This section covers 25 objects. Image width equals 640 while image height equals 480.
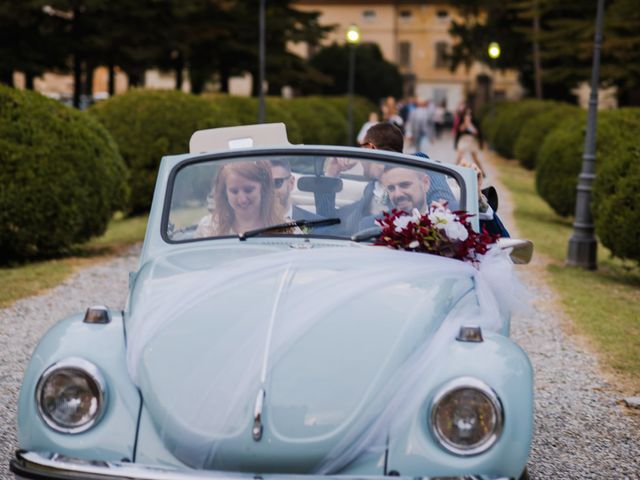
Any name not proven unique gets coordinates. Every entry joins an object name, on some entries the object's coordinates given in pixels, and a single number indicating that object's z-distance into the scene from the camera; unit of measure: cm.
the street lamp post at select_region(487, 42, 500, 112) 4775
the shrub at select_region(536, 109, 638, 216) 1753
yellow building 10269
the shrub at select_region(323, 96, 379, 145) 4270
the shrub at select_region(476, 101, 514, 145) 4980
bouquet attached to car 503
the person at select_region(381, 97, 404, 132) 2985
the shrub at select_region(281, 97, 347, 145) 3209
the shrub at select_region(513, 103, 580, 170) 3266
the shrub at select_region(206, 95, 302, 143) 2505
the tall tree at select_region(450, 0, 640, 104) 3275
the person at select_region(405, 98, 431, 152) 3973
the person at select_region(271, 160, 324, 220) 523
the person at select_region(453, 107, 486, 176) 2392
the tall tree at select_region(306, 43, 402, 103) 6956
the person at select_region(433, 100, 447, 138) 5571
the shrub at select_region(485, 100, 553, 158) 4066
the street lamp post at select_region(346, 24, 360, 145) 3806
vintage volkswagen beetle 390
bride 522
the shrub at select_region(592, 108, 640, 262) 1221
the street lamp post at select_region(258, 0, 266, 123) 2205
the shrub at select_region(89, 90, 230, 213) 1936
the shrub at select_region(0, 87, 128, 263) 1251
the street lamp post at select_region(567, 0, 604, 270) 1408
